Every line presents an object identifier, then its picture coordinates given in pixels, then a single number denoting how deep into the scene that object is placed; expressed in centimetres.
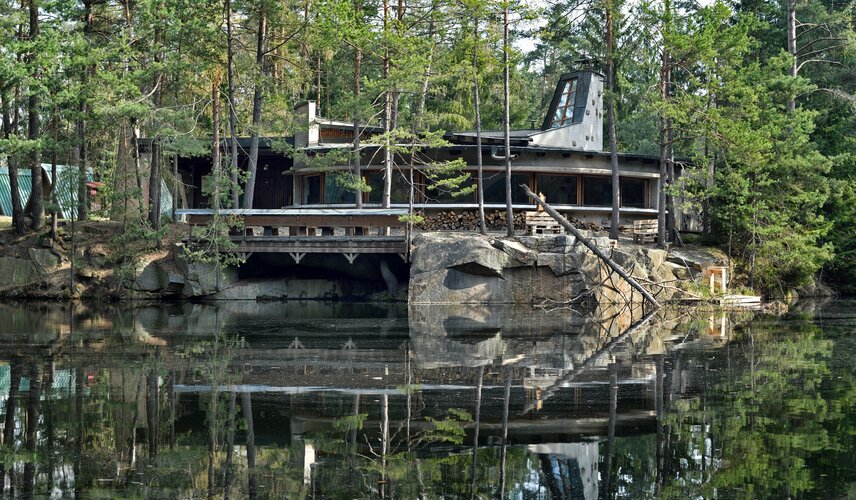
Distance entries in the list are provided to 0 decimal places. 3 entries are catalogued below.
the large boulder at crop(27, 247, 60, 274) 3269
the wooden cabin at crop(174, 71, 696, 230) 3638
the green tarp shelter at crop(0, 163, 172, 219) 3272
